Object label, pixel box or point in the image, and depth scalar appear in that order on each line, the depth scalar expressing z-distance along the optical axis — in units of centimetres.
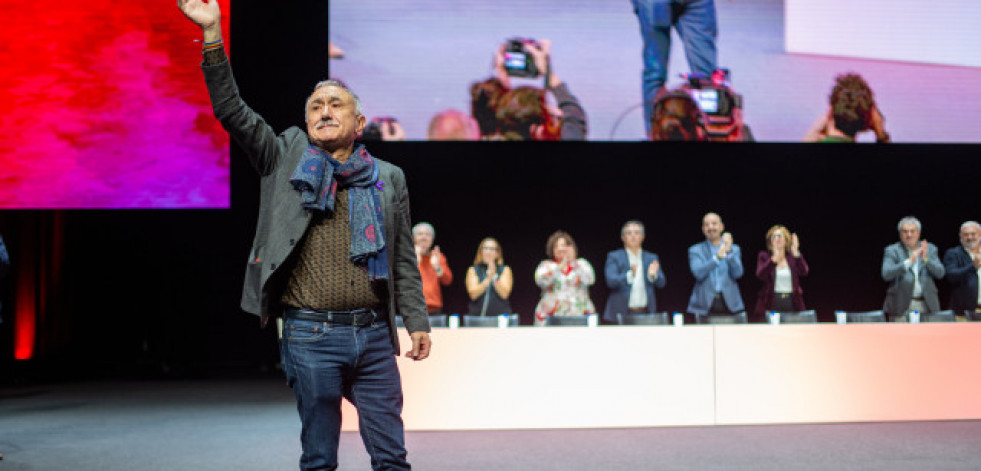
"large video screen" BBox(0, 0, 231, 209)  591
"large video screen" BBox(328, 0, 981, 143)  626
